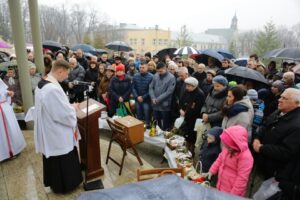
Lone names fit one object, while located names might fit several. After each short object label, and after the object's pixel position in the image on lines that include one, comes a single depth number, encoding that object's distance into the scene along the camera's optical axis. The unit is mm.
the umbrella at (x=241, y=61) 9656
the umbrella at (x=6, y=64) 6402
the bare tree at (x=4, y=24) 38500
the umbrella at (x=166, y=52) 11993
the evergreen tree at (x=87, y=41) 32031
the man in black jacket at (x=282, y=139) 2836
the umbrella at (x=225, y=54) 9769
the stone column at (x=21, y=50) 5352
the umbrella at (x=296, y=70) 6770
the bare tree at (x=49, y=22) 46094
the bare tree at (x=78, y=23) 51562
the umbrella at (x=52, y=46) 12129
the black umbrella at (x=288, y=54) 7652
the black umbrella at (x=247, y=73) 5051
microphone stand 3800
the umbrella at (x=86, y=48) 12961
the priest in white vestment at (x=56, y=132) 3326
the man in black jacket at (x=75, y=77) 7234
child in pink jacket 3068
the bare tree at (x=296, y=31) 47944
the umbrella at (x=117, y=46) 12273
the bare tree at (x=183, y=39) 38344
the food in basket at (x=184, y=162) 4027
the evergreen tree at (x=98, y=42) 32156
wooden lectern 3920
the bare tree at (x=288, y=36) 51375
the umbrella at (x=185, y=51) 10190
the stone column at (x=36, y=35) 6199
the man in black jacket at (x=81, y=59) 9086
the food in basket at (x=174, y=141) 4699
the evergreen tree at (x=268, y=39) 31750
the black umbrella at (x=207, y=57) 7500
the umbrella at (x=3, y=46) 8544
